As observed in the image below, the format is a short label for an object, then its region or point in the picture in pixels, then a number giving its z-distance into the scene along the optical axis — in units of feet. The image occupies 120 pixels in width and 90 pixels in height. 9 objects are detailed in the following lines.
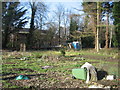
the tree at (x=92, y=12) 82.17
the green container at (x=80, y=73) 19.21
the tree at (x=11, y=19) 89.17
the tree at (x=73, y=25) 126.11
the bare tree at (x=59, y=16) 142.00
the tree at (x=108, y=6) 83.38
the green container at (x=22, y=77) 19.38
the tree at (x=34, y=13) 100.70
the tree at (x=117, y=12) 37.12
